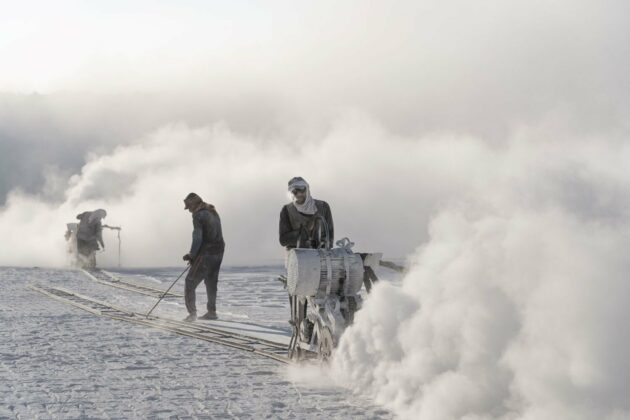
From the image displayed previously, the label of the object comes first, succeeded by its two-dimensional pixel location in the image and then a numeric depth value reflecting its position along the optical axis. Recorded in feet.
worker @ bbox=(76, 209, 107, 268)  95.61
